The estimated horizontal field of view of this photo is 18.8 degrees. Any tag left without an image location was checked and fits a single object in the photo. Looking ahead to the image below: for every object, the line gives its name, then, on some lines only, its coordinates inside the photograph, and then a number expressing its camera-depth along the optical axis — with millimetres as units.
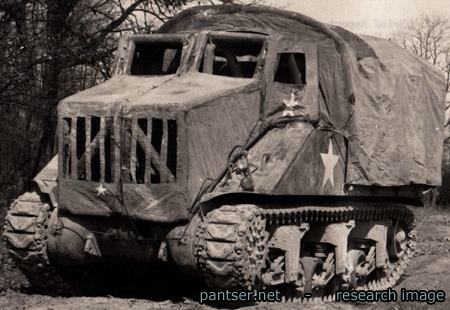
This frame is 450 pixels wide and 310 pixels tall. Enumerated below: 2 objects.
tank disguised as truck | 13358
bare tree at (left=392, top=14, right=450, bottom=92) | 71421
